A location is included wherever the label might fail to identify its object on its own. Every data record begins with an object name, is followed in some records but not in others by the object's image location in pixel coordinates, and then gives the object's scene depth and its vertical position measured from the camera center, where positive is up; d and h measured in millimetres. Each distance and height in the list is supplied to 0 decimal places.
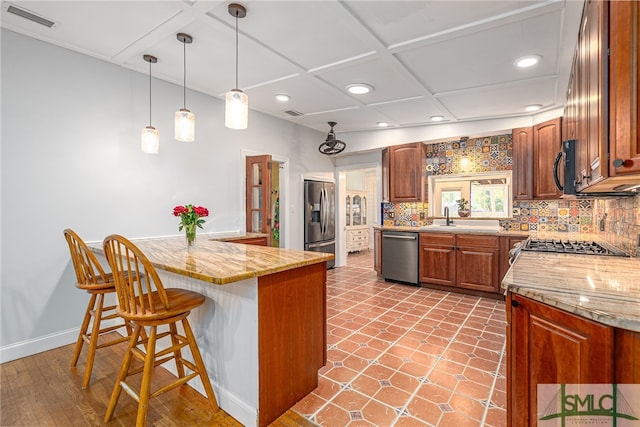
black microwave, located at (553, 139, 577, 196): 1984 +314
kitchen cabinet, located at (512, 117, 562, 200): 3670 +687
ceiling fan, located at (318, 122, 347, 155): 4898 +1098
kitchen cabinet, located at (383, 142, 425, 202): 4742 +642
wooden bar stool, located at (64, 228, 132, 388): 2078 -522
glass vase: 2682 -192
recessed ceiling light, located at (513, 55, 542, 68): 2643 +1354
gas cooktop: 2110 -262
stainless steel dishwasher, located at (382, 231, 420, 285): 4543 -660
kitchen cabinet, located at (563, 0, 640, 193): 1061 +461
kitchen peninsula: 1659 -673
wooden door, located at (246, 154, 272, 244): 4035 +264
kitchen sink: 4301 -188
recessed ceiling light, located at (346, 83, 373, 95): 3340 +1395
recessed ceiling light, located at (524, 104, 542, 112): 3805 +1346
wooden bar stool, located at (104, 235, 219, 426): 1583 -565
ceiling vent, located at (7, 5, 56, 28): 2168 +1437
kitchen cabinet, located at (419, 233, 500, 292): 3961 -646
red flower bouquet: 2680 -61
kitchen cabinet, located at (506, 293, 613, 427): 1034 -526
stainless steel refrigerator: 5180 -64
